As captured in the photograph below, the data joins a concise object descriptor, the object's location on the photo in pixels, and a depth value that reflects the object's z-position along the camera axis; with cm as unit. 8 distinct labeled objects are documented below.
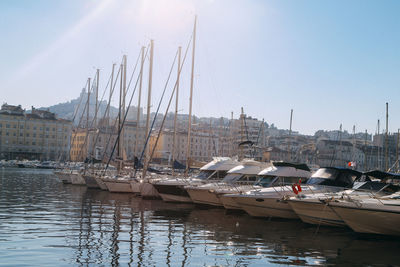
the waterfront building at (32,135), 13038
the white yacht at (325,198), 2053
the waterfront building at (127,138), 12652
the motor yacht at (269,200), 2355
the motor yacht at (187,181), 3148
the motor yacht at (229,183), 2898
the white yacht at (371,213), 1794
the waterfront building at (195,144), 14650
